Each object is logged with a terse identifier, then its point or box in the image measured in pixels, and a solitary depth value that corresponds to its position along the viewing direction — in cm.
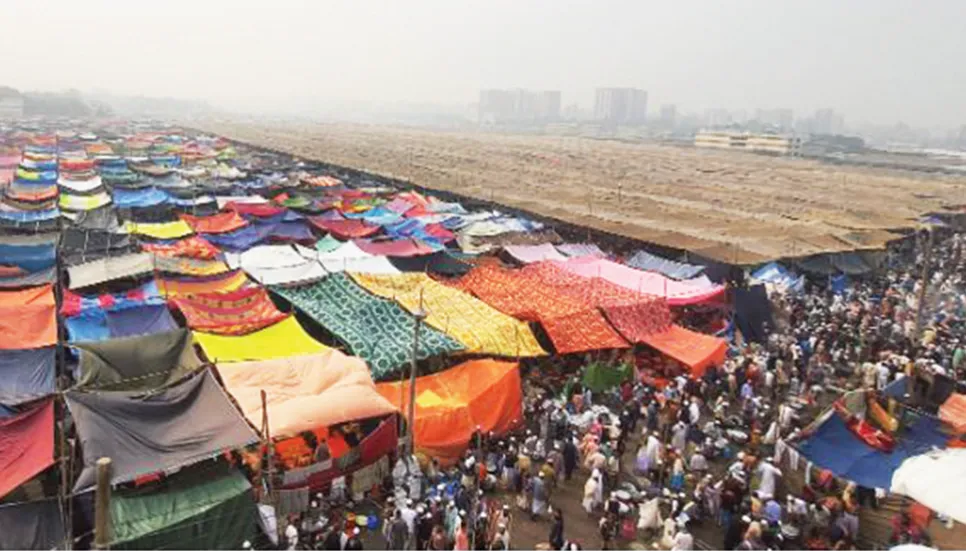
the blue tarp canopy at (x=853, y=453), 1166
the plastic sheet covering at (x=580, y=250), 2839
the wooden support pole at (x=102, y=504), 544
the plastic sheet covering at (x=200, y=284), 1975
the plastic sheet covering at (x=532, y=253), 2718
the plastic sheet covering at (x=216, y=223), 2878
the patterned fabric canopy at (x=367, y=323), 1589
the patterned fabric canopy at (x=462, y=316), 1716
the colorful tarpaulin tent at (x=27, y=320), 1550
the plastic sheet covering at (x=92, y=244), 2369
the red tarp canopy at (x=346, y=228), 2964
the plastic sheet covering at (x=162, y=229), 2694
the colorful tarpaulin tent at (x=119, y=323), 1666
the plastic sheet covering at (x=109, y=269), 2023
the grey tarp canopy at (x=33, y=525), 921
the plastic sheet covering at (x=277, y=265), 2119
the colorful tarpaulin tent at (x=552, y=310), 1825
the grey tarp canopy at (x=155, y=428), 999
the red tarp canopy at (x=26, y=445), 998
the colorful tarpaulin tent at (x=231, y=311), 1627
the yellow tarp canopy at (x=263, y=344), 1491
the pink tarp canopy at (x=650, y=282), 2192
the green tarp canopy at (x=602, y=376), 1648
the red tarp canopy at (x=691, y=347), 1777
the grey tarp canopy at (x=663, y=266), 2500
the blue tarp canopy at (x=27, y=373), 1348
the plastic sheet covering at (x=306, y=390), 1216
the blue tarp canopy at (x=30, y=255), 2205
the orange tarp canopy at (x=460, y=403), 1320
